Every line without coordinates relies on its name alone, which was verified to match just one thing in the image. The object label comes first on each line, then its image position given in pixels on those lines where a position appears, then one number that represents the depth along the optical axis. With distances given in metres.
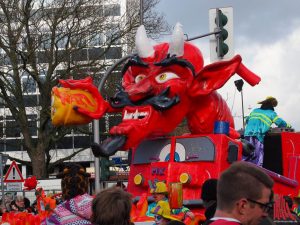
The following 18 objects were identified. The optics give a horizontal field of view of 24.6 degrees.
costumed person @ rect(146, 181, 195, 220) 7.64
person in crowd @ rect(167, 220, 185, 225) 4.90
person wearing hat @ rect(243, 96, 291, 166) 11.93
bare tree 26.87
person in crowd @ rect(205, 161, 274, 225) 3.17
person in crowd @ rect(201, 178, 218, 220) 5.06
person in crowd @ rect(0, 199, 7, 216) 14.29
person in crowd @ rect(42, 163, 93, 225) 5.29
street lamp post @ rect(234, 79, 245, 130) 30.48
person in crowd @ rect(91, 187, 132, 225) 3.95
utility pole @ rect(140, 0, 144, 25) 21.48
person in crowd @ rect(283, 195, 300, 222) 9.11
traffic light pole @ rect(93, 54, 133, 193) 17.67
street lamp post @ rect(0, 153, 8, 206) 17.59
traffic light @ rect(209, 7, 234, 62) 13.22
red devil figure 9.52
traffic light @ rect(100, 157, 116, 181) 17.50
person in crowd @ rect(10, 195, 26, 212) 12.84
